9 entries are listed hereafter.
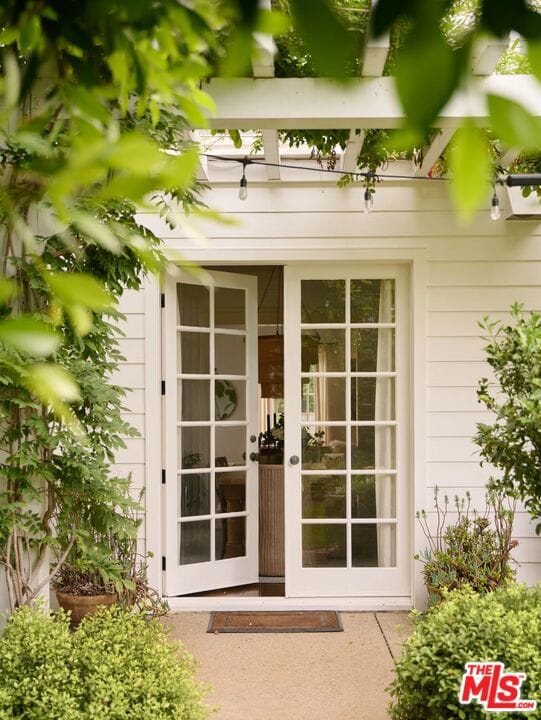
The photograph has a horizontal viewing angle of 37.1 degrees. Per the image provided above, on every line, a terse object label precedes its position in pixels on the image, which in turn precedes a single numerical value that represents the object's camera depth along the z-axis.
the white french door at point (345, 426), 4.91
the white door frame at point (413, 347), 4.73
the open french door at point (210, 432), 4.87
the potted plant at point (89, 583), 4.15
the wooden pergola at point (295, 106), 3.01
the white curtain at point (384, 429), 4.93
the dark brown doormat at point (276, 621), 4.44
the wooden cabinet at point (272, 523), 5.57
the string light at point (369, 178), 4.20
